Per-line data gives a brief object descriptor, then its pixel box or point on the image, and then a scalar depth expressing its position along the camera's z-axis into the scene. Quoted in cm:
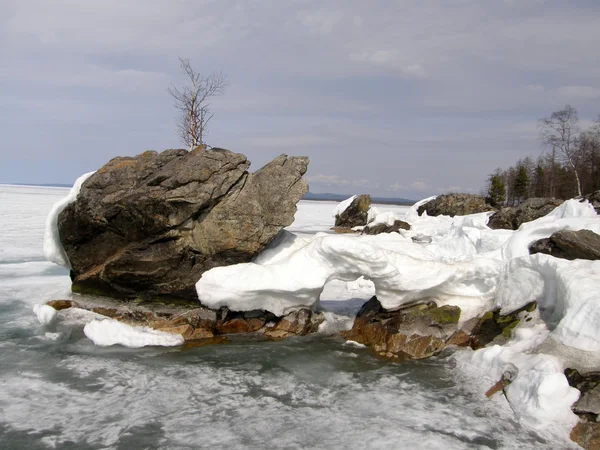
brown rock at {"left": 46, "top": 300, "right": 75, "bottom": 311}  1175
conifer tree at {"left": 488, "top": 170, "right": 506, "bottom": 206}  5862
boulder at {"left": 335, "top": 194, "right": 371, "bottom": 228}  3412
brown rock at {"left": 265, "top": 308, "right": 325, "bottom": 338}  1087
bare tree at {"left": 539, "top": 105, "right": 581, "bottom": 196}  3922
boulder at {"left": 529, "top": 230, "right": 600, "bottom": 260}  1161
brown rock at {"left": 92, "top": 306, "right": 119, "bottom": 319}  1138
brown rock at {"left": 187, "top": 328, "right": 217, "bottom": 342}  1062
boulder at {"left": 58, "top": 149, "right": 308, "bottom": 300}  1117
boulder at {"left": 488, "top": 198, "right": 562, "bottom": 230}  2273
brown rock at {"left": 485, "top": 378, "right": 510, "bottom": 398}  762
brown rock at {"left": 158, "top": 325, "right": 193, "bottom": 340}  1060
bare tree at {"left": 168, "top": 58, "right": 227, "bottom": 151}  2417
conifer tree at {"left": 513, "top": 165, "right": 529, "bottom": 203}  5938
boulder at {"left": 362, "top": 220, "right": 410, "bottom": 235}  2827
